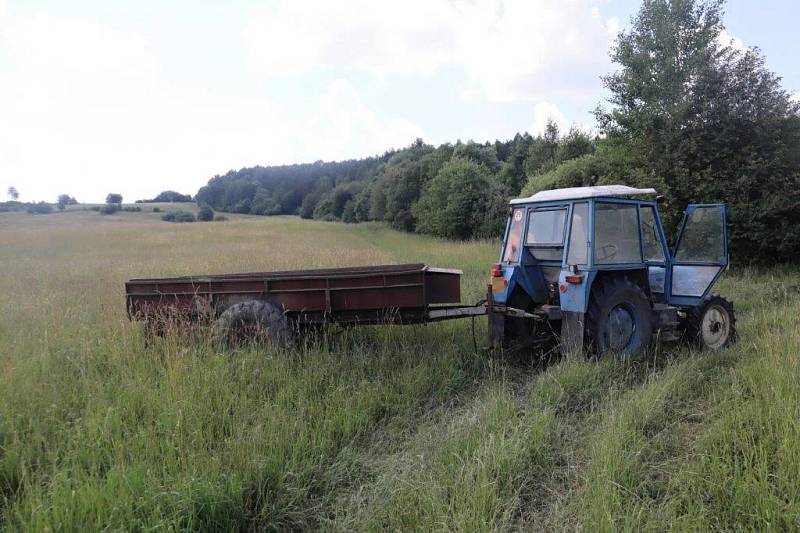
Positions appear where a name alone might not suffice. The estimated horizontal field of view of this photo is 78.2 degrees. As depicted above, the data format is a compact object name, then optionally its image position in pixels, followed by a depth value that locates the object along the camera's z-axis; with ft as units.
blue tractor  16.97
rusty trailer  17.29
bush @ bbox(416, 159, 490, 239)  98.53
